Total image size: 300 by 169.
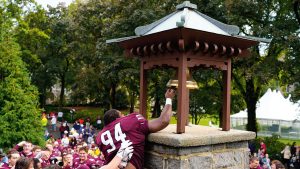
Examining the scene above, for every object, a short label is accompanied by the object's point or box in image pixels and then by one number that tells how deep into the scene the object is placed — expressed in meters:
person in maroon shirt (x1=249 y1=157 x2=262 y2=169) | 6.89
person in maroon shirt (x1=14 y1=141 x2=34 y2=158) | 8.46
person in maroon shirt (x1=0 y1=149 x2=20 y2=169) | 7.24
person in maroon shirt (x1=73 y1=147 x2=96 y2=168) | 8.26
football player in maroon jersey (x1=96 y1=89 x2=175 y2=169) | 4.45
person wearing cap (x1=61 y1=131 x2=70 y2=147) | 15.31
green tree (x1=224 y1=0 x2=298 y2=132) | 15.98
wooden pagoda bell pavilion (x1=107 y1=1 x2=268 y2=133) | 4.66
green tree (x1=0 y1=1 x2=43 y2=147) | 14.85
